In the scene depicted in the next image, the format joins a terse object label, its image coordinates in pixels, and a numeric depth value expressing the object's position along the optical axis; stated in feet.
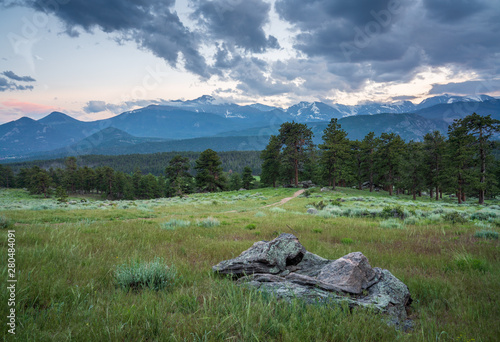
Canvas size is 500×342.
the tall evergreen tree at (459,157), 113.50
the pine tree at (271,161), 187.52
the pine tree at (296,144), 166.40
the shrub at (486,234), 25.25
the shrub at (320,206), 66.13
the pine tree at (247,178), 244.42
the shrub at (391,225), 32.21
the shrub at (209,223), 32.31
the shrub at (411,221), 38.13
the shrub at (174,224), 28.84
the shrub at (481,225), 31.33
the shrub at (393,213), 45.71
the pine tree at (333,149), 156.04
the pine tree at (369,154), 173.47
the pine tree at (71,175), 302.99
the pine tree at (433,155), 138.00
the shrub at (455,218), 38.57
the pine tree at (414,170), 134.82
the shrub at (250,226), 32.39
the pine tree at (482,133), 108.98
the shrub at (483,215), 45.00
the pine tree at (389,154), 157.98
